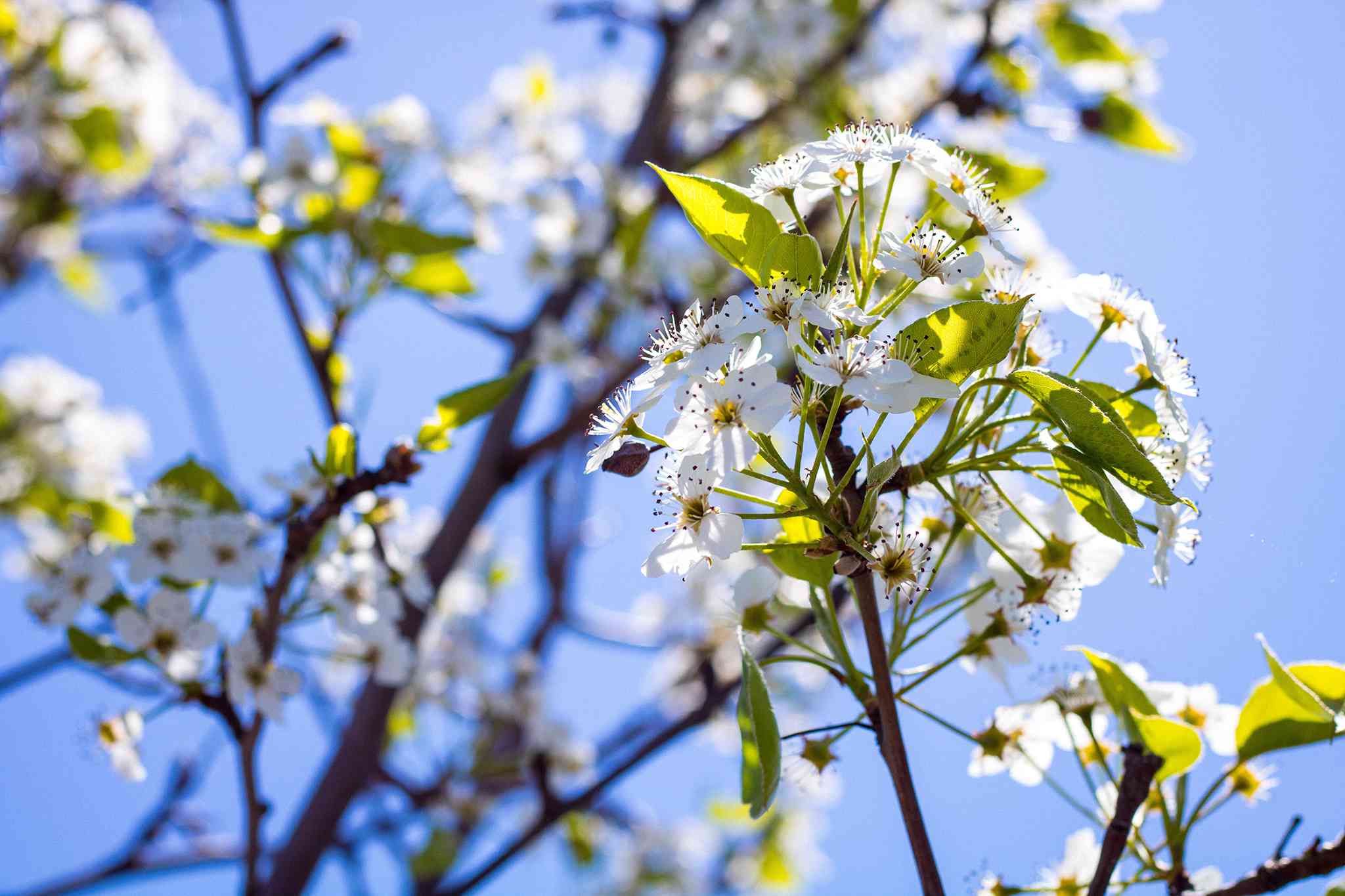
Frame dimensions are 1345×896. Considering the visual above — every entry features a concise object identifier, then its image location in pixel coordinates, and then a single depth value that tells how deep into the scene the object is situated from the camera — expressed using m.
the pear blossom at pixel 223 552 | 0.66
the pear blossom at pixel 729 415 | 0.51
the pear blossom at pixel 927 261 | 0.53
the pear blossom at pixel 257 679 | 0.66
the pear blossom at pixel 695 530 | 0.52
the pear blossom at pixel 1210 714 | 0.58
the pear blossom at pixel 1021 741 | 0.59
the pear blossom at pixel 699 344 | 0.51
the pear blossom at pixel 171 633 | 0.66
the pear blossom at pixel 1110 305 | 0.55
